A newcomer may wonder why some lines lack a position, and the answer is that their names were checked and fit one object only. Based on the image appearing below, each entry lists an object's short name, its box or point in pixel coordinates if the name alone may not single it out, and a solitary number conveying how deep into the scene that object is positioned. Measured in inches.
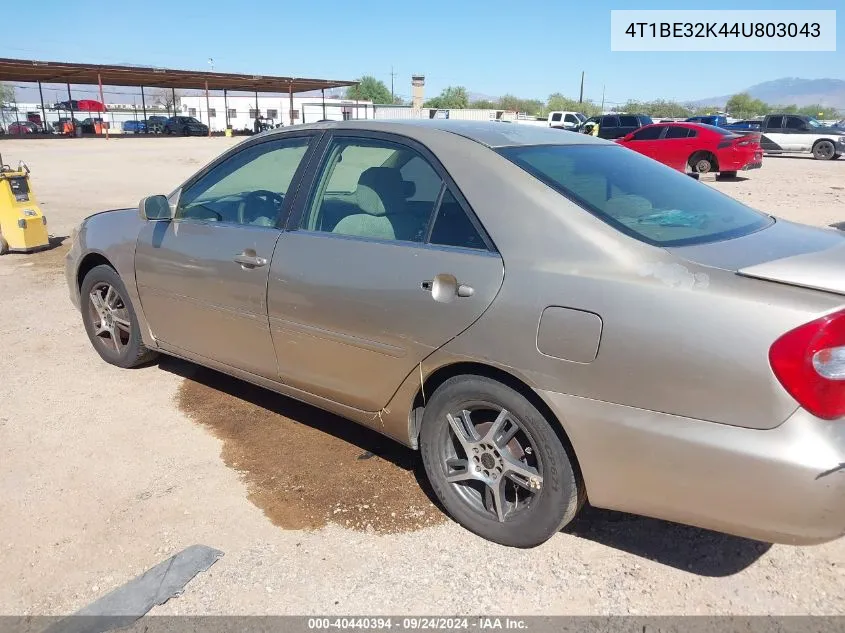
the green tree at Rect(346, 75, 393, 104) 3686.0
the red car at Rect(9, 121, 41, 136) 1894.7
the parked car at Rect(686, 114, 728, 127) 1339.4
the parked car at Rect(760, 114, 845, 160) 1068.5
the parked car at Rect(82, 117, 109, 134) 1844.1
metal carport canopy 1450.5
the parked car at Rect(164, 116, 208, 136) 1963.6
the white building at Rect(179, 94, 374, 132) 2837.1
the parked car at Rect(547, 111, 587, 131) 1411.9
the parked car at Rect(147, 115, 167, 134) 2004.2
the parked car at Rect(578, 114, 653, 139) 1026.1
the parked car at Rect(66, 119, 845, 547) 82.5
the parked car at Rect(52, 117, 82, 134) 1877.0
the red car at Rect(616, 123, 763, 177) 722.8
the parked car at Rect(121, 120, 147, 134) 2088.6
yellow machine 338.3
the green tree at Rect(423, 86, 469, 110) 3331.2
